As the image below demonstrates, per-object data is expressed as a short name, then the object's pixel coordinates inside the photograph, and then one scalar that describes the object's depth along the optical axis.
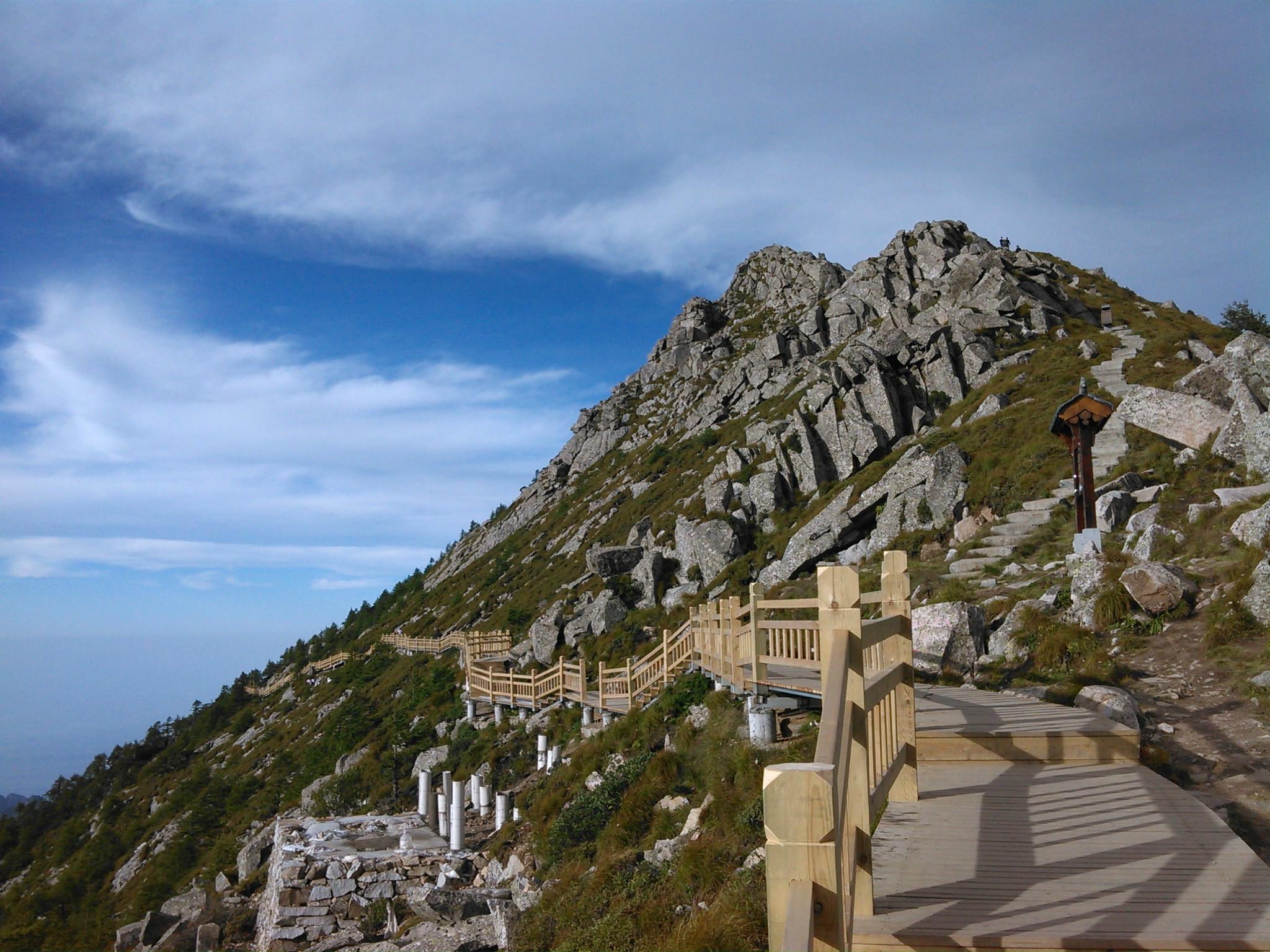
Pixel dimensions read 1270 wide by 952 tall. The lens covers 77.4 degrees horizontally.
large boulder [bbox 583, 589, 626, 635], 35.12
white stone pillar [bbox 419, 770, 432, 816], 23.42
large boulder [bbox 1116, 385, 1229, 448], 20.12
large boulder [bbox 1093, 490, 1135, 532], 18.47
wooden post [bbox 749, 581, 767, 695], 12.29
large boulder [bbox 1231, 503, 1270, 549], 11.42
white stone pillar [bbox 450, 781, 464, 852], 19.16
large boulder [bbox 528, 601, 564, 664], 36.19
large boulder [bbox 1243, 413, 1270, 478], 15.35
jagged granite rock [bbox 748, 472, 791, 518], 38.28
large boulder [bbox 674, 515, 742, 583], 35.62
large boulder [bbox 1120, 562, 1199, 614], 10.92
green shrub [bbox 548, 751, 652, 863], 13.63
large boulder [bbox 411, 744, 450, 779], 30.27
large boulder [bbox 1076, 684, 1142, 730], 8.10
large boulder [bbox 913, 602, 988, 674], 12.57
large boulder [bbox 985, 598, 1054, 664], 12.20
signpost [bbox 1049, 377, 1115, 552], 16.48
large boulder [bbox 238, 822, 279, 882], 27.12
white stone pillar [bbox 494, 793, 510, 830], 20.45
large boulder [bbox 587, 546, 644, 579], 40.25
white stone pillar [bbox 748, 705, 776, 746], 11.84
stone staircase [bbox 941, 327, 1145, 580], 20.48
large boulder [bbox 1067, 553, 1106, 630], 11.88
